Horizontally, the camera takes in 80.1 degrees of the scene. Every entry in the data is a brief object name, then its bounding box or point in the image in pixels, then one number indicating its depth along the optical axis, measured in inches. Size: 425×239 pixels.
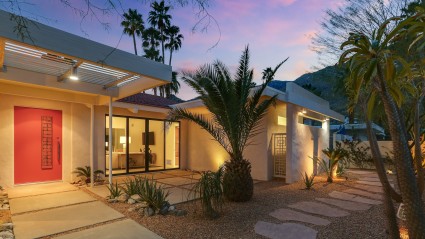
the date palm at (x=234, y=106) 262.8
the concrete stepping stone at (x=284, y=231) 180.5
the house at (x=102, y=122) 210.1
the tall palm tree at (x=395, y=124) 122.2
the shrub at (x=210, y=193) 213.6
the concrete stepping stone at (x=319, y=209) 233.6
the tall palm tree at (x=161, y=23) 1017.6
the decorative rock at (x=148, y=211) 219.7
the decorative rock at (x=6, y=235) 168.9
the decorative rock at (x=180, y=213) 224.4
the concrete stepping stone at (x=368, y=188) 341.9
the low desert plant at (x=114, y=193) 273.6
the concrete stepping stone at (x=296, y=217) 210.5
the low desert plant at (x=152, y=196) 227.8
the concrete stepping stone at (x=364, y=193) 303.3
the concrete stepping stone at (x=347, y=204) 254.9
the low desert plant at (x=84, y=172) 372.5
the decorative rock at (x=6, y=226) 183.0
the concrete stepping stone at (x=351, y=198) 280.9
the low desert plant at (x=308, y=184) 343.5
